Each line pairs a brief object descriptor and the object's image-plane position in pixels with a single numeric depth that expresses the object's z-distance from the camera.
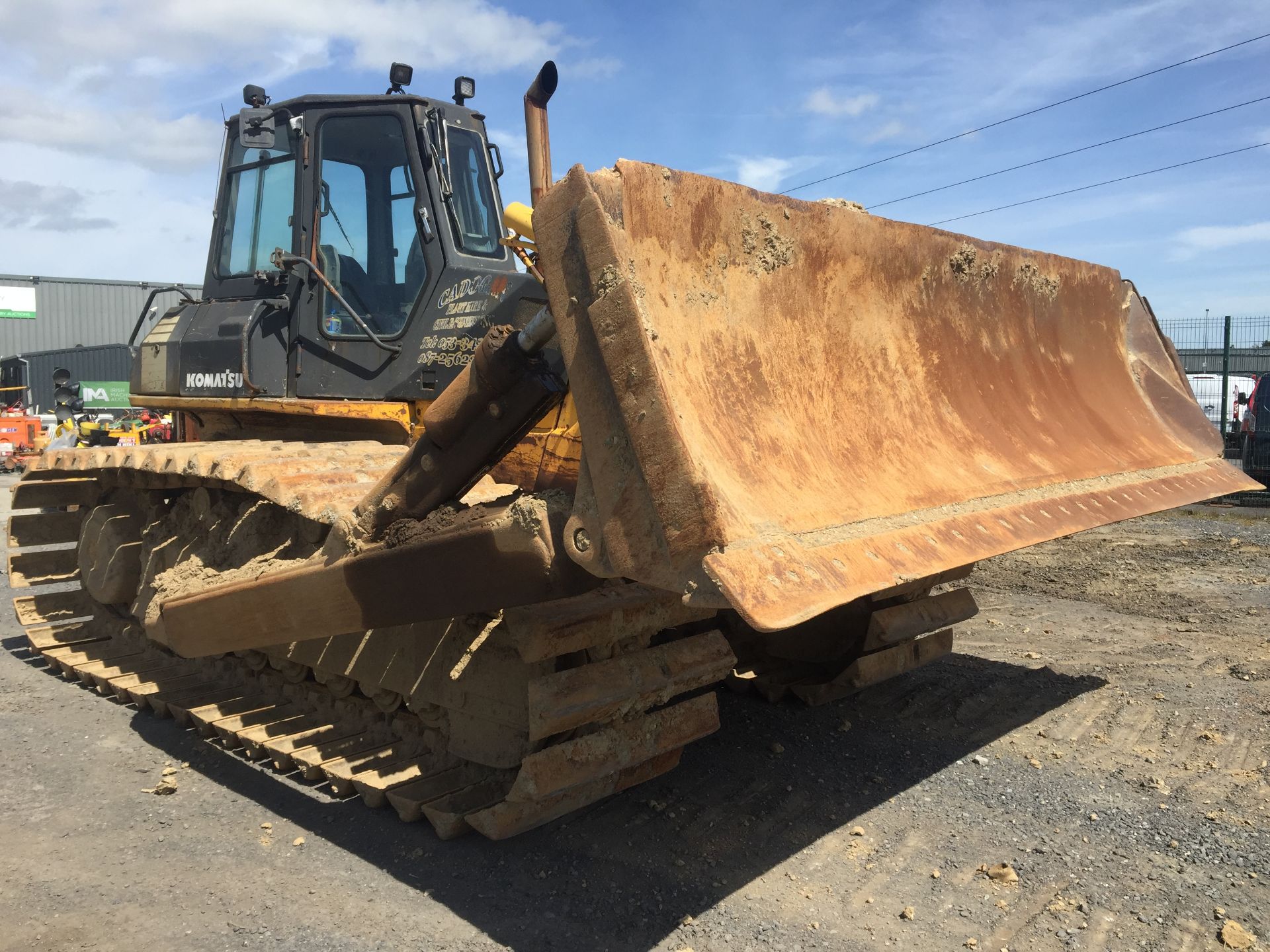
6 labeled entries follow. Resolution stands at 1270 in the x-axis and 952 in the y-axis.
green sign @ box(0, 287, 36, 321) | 38.19
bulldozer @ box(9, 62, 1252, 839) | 2.24
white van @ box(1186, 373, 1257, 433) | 13.37
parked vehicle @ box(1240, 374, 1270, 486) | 11.88
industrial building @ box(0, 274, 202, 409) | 33.81
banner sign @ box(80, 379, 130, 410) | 30.75
